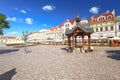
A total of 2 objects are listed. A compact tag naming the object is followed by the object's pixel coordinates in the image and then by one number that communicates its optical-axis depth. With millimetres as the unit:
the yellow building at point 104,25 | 18850
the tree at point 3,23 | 10490
